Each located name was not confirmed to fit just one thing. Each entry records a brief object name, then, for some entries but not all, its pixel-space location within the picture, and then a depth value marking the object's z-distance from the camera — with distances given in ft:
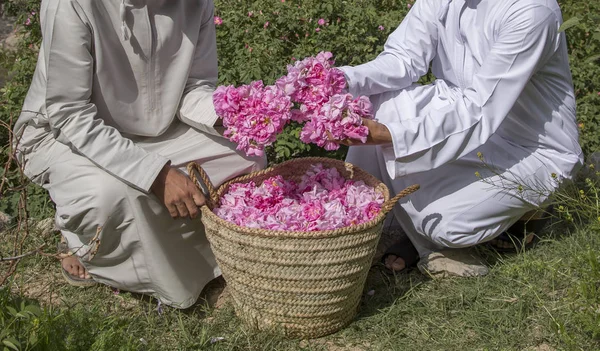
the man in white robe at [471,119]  10.54
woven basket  9.43
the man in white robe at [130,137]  10.12
